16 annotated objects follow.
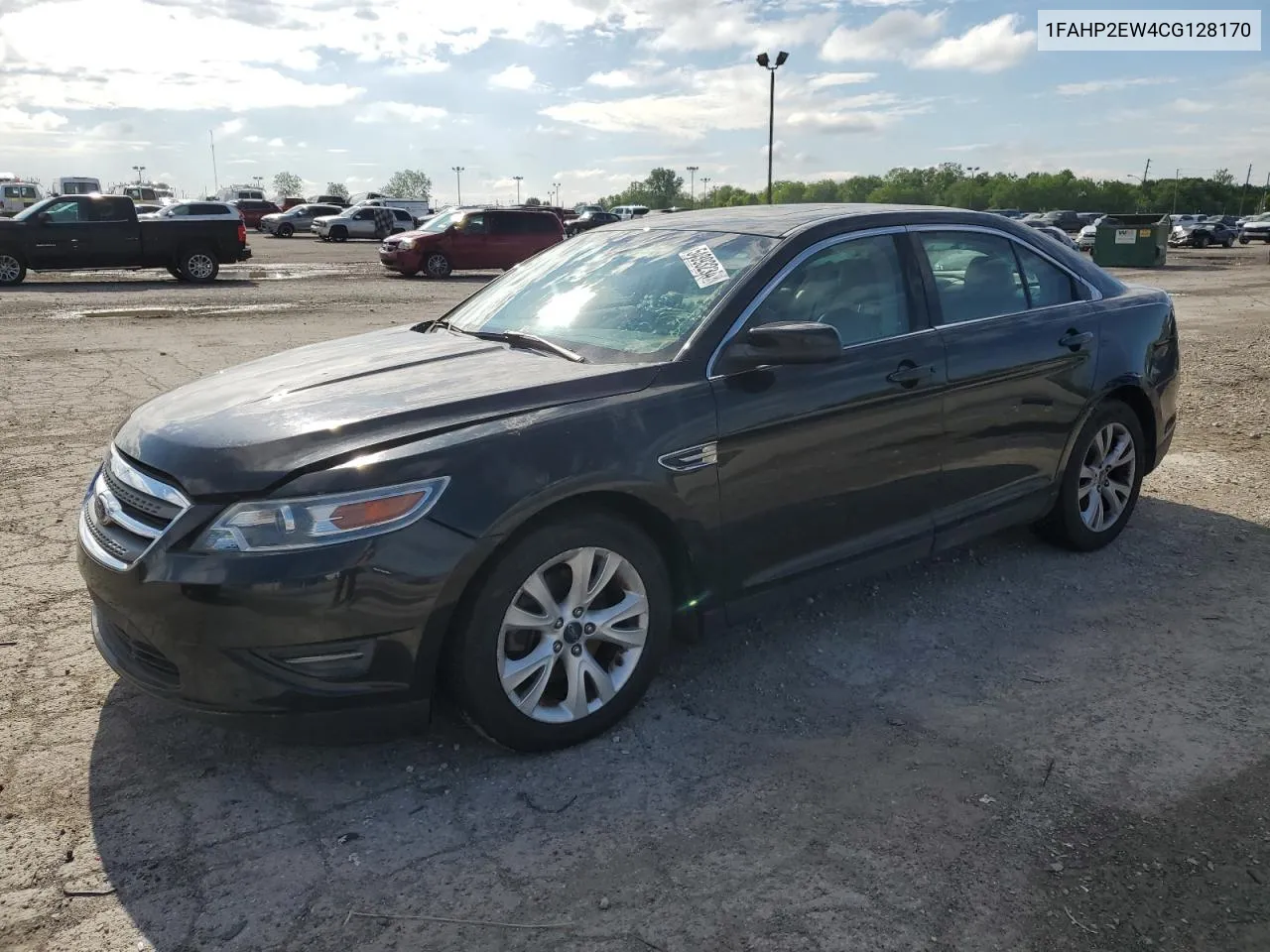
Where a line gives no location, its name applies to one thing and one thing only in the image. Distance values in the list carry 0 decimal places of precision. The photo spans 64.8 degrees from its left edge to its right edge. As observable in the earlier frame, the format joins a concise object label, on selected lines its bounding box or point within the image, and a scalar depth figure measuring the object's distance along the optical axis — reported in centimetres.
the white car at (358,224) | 4366
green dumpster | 2864
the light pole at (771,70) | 3509
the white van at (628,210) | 5016
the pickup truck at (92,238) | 1941
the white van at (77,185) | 5175
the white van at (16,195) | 5072
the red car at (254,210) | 5544
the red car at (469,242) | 2408
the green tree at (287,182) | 17175
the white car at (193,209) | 2974
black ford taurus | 278
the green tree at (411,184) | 17200
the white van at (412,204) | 5478
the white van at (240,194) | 6120
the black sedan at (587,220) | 3855
